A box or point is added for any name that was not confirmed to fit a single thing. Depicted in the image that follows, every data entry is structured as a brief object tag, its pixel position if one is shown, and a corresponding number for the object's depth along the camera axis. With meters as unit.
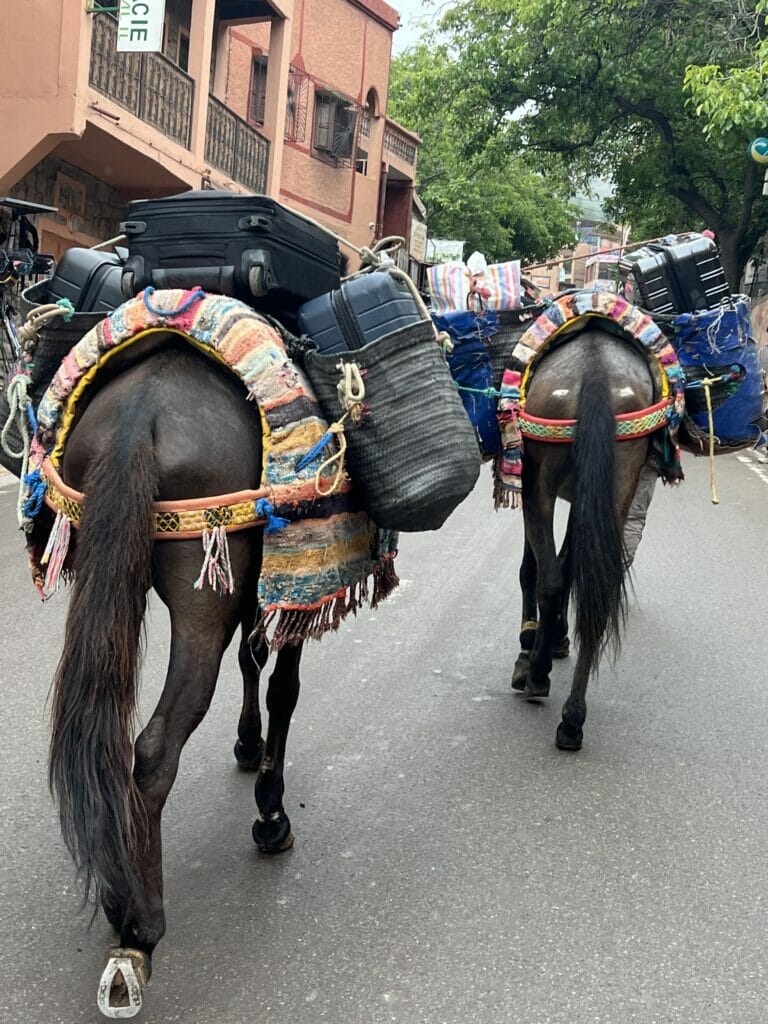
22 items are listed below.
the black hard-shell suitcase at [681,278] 4.92
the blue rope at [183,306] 2.56
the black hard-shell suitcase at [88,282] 3.07
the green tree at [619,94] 18.73
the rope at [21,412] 2.84
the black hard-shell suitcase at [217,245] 2.76
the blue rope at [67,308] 2.96
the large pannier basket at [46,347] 2.98
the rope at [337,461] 2.63
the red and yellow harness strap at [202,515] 2.46
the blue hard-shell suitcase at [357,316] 2.88
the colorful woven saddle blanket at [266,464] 2.52
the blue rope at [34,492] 2.77
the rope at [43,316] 2.95
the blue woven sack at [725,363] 4.81
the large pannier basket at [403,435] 2.81
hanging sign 11.10
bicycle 9.61
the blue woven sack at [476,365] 4.78
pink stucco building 11.27
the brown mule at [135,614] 2.28
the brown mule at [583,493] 4.21
